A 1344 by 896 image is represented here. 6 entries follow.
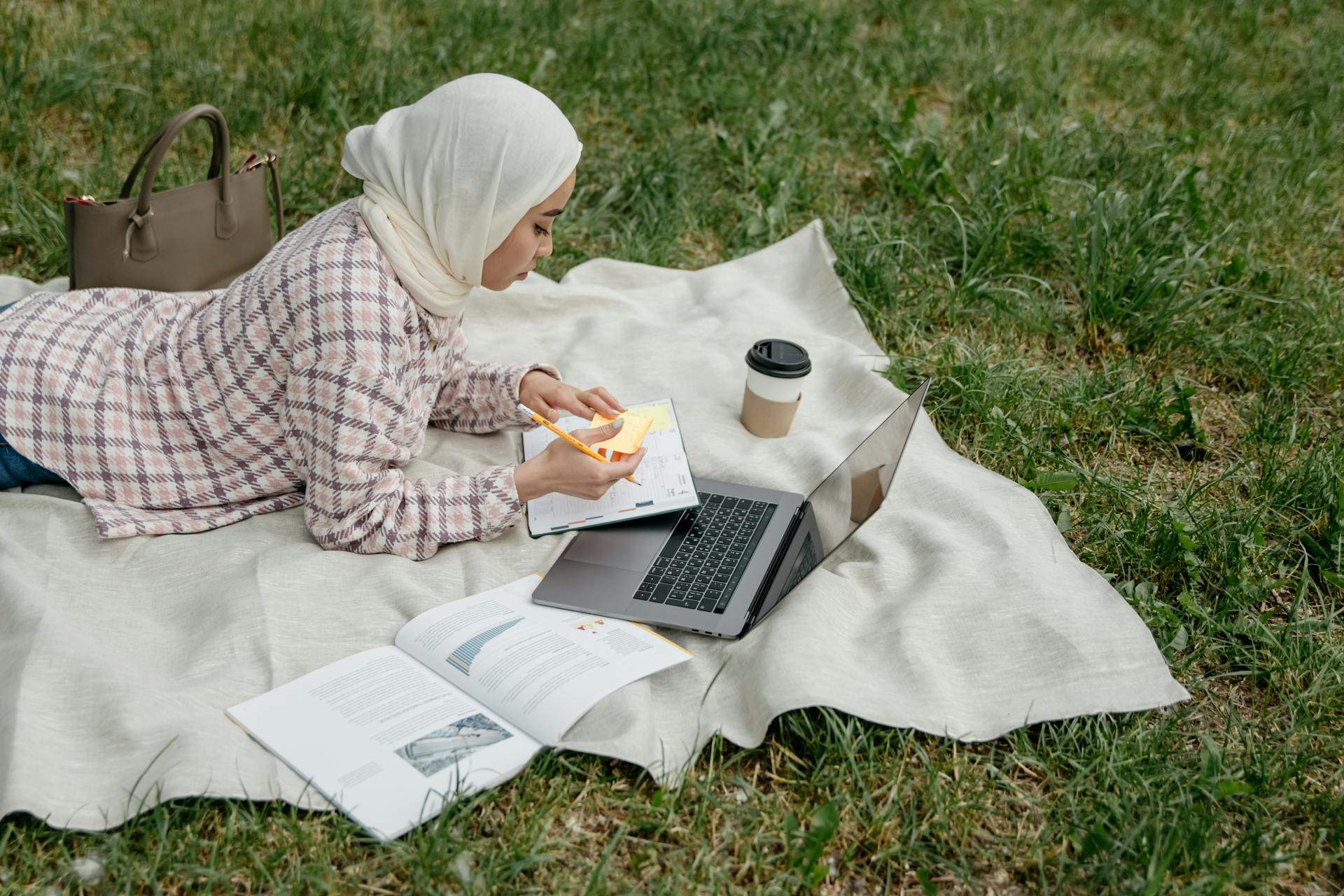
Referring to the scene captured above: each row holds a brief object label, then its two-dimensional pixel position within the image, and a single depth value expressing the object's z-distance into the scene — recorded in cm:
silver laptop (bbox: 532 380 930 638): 248
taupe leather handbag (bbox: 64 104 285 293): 297
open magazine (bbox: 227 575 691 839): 204
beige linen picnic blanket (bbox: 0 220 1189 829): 208
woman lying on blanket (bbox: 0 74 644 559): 242
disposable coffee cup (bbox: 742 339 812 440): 312
